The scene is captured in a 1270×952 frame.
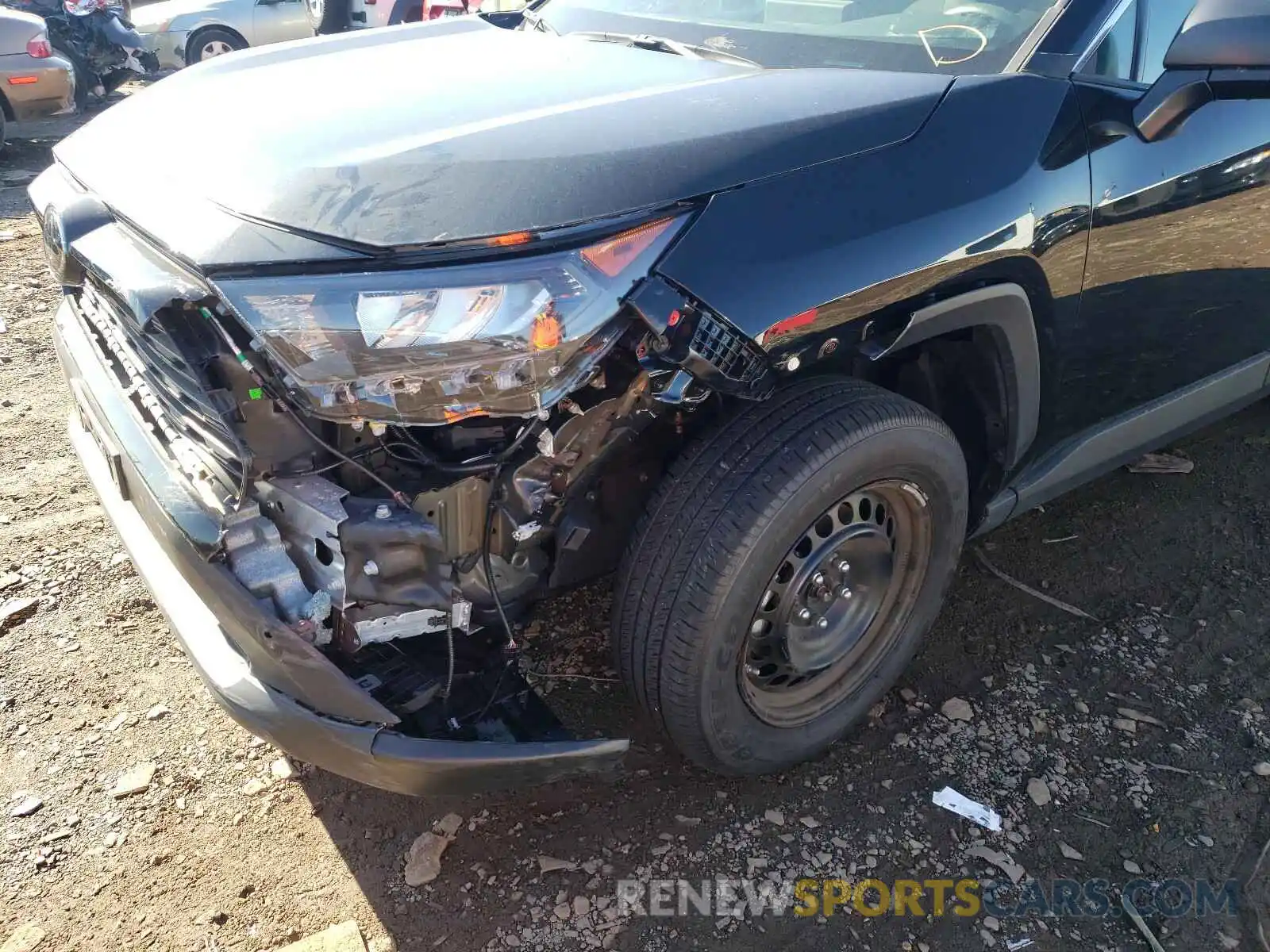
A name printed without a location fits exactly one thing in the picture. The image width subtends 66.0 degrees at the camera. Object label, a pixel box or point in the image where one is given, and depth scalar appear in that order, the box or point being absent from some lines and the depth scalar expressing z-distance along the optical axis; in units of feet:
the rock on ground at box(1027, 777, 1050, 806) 7.78
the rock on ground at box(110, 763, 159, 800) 7.81
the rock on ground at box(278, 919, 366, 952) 6.64
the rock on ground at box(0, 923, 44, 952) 6.68
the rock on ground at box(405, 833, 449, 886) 7.14
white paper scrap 7.58
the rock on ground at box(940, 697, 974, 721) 8.57
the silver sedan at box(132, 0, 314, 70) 34.94
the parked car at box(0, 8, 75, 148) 25.71
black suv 5.58
